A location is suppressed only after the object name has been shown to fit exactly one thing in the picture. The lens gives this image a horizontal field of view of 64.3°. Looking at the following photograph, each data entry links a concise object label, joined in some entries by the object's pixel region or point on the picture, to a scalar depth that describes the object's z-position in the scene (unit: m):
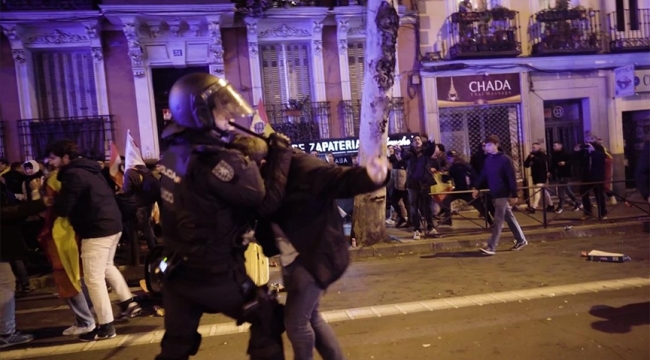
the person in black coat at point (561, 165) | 12.10
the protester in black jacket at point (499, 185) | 7.59
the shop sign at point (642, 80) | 14.27
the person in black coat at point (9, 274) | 4.55
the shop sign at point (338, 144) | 12.48
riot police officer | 2.43
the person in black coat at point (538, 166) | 11.91
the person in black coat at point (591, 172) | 10.02
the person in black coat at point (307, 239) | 2.68
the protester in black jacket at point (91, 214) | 4.49
